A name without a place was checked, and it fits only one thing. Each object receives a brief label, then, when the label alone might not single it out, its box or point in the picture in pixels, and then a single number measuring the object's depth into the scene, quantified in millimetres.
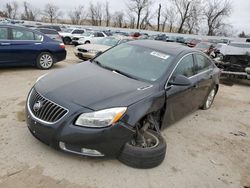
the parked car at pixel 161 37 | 34338
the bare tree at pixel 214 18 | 54469
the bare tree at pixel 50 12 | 68250
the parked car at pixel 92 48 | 10153
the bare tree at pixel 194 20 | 54831
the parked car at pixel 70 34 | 21300
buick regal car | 2682
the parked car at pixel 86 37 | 18891
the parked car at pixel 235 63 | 9188
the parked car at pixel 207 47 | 16141
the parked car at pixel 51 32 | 16394
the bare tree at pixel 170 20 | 59566
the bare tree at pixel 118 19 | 65938
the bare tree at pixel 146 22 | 59812
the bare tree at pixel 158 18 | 60531
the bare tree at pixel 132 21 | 61938
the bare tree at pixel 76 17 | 68812
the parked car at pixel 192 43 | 20856
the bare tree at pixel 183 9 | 54278
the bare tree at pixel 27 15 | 67250
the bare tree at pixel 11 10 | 66938
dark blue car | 7051
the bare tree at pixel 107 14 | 66312
